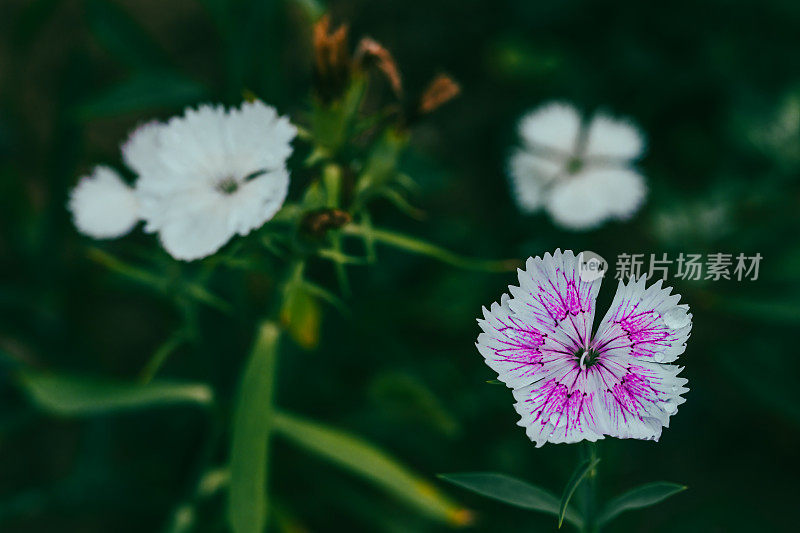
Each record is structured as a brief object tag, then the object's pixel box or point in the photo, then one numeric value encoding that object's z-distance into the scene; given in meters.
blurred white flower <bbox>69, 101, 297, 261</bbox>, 0.31
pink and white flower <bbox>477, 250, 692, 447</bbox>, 0.28
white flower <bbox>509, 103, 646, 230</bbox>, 0.41
